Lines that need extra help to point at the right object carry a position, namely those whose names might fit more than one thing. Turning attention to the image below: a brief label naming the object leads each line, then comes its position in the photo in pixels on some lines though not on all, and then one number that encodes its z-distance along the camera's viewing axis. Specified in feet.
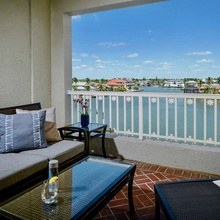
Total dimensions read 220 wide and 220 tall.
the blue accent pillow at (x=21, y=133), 9.18
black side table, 11.44
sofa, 7.39
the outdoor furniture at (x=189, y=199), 5.06
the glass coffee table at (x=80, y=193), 5.08
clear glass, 5.49
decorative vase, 12.62
